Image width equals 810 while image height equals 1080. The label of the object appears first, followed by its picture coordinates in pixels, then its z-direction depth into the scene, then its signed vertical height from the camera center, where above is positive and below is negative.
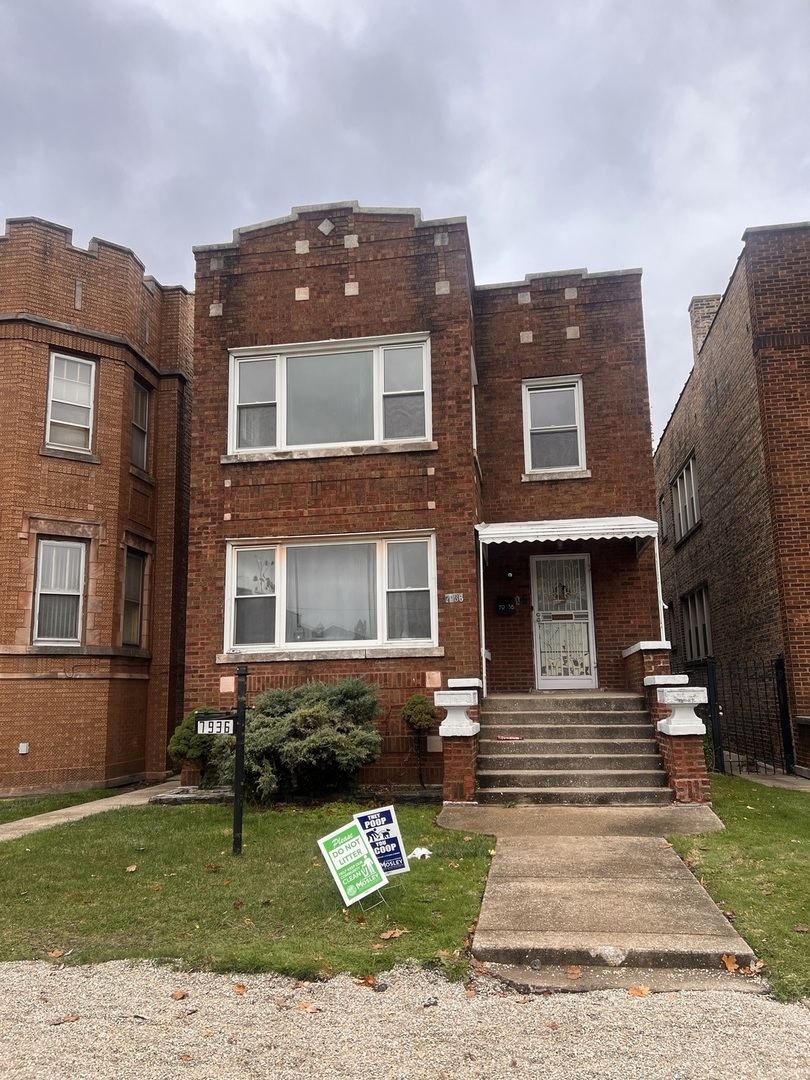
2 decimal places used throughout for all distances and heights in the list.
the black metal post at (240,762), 7.10 -0.78
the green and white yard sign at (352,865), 5.44 -1.28
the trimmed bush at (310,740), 9.38 -0.77
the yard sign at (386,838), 5.80 -1.18
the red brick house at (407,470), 11.59 +3.03
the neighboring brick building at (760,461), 12.60 +3.60
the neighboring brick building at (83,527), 12.93 +2.54
